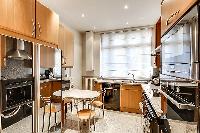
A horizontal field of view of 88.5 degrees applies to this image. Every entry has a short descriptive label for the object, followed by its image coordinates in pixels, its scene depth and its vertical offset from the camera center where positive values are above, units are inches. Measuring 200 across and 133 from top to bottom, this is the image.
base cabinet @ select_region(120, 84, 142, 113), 129.9 -39.8
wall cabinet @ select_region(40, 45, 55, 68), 53.2 +5.5
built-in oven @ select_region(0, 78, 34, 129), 35.3 -12.5
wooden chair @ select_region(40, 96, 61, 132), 54.2 -22.6
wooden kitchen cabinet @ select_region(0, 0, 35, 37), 40.8 +22.5
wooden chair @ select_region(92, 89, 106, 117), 108.6 -39.5
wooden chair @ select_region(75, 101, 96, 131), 80.5 -38.1
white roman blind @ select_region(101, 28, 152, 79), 157.6 +21.1
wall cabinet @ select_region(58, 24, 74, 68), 99.8 +22.7
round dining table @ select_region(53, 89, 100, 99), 86.3 -24.8
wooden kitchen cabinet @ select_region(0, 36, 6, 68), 34.8 +5.5
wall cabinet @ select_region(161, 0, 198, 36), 25.2 +17.6
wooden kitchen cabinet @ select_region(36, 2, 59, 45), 55.5 +25.5
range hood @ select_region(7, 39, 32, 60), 37.7 +5.9
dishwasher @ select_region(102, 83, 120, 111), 139.2 -41.1
